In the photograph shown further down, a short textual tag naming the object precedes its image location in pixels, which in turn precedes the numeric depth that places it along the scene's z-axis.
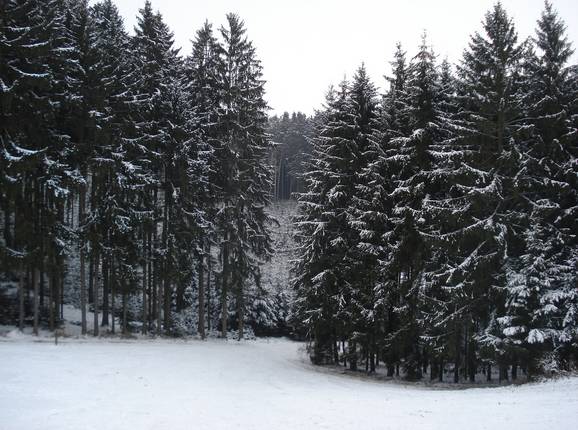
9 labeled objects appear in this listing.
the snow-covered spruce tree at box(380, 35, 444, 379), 21.44
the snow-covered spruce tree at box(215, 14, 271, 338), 30.89
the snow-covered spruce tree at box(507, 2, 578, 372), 16.98
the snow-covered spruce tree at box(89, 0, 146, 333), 24.07
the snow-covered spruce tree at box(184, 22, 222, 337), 30.38
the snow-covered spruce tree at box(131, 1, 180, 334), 27.55
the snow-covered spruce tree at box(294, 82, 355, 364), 24.92
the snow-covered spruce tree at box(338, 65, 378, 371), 23.11
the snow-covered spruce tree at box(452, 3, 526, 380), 19.22
